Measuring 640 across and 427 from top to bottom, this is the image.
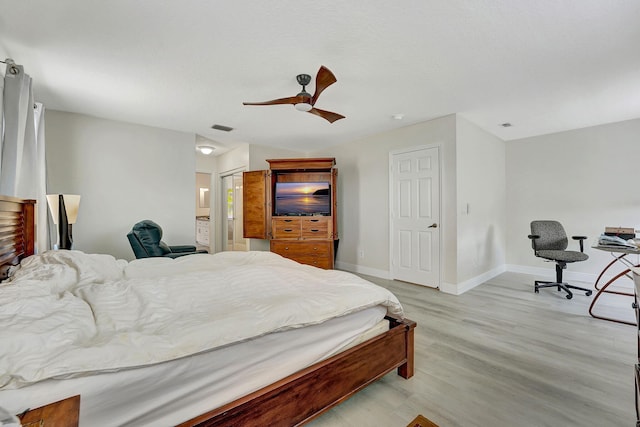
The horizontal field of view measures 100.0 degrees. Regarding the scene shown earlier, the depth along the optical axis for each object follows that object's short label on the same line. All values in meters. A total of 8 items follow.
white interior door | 3.80
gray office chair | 3.47
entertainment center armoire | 4.54
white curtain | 1.92
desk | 2.63
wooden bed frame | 1.09
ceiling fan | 2.16
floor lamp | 2.79
